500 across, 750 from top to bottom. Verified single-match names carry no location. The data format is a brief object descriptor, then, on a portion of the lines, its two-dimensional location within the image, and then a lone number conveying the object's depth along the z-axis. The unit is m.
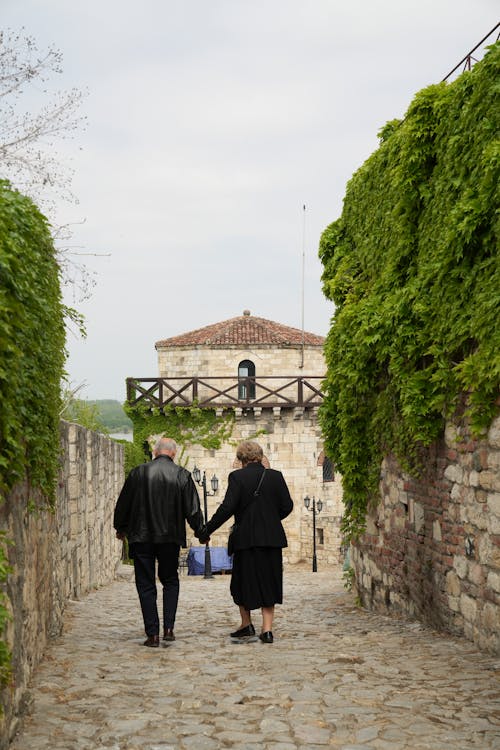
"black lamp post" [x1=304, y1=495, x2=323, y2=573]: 25.47
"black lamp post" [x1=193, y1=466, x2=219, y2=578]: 20.65
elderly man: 7.04
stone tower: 31.92
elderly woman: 7.38
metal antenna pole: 34.10
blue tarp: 25.98
